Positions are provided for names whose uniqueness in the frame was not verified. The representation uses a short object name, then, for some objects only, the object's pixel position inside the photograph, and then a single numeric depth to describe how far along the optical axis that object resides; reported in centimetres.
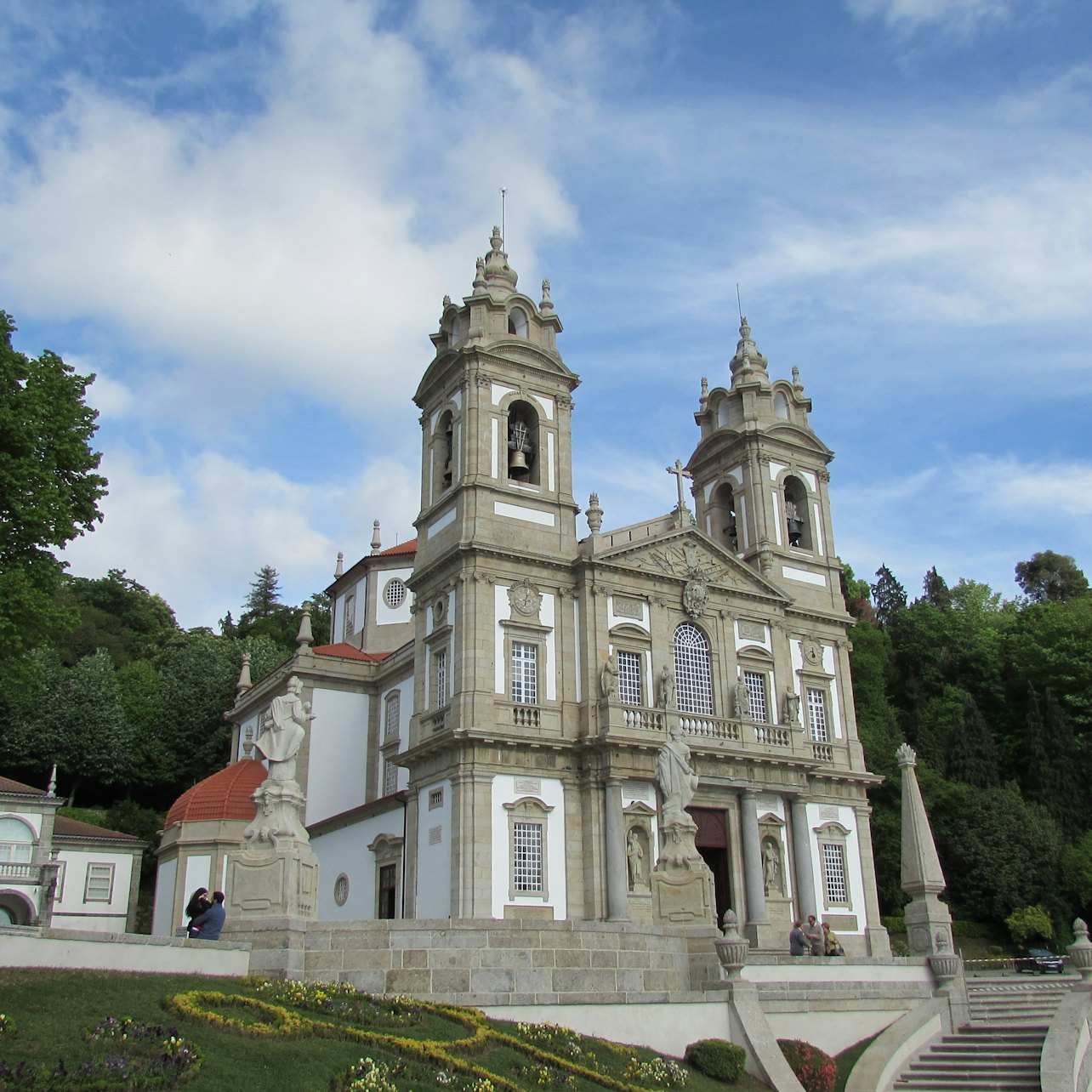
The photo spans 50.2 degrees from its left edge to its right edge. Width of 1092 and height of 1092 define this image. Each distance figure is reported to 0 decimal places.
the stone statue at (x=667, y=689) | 2978
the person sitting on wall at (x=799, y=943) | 2380
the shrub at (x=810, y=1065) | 1697
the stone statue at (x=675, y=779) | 2105
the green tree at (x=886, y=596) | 6881
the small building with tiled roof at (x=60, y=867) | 3819
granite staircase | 1866
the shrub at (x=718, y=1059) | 1578
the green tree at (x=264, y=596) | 7958
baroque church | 2816
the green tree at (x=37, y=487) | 1994
